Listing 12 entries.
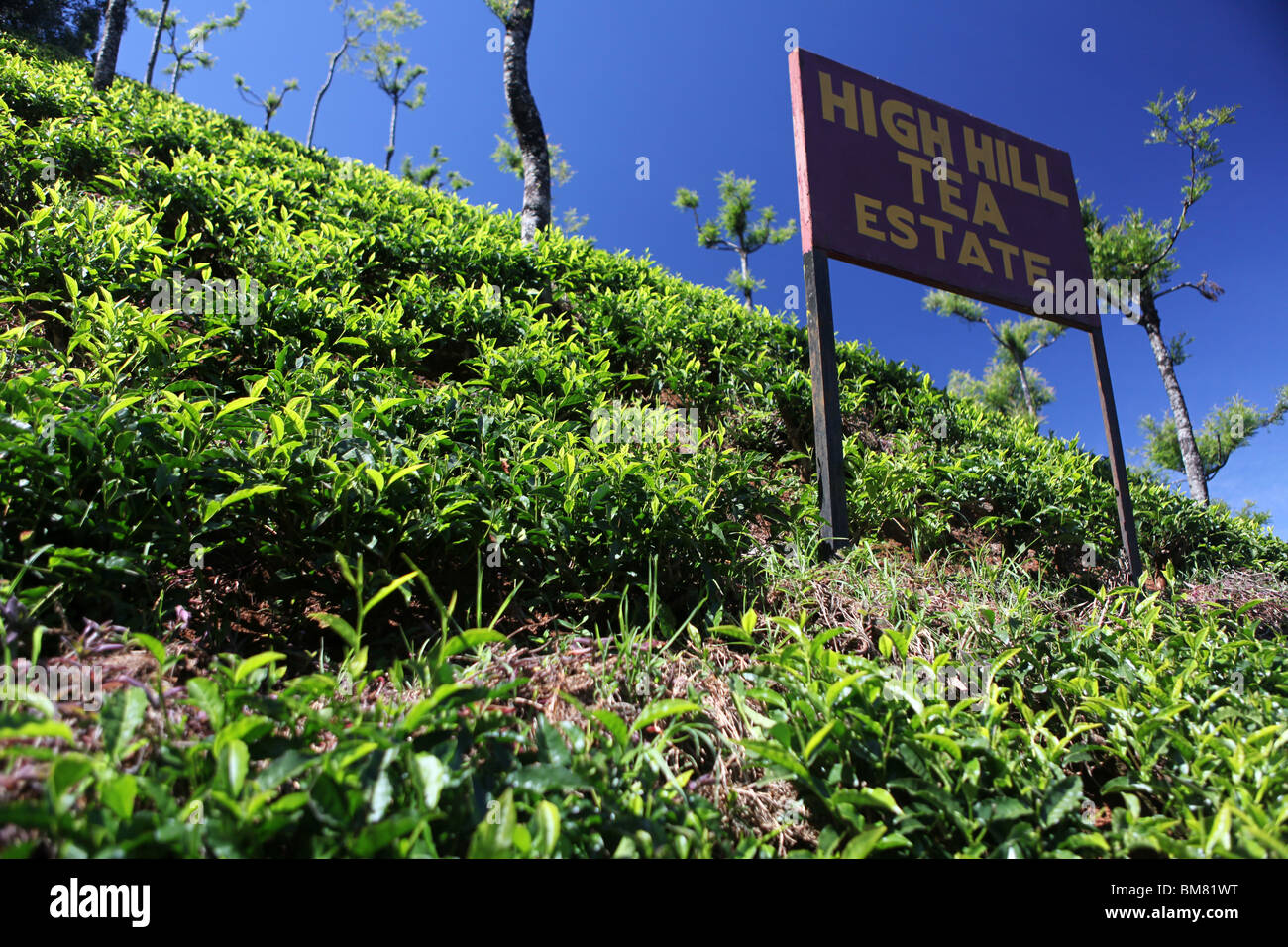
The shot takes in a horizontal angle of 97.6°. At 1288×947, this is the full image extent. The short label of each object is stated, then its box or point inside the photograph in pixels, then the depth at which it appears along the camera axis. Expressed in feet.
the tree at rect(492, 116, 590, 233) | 68.28
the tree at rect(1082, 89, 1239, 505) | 38.91
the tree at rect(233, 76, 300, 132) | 101.60
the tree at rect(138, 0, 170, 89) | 77.82
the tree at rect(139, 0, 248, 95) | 100.12
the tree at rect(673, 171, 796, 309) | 69.31
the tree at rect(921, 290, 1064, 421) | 68.64
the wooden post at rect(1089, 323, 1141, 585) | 13.41
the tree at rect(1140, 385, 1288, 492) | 67.36
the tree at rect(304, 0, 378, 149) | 96.26
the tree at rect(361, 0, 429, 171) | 99.40
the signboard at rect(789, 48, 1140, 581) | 12.26
